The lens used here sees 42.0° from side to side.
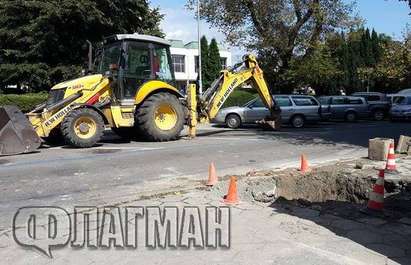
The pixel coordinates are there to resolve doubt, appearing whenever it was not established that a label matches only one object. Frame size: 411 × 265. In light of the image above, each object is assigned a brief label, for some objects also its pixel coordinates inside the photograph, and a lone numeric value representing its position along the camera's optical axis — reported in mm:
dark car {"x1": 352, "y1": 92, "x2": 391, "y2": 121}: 32594
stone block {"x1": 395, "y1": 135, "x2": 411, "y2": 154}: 13380
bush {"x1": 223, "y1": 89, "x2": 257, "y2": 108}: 35031
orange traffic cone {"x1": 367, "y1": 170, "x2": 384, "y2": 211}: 7559
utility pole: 36500
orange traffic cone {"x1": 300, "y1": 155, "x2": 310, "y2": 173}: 10781
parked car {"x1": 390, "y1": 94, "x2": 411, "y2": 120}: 30481
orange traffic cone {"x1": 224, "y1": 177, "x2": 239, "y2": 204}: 7883
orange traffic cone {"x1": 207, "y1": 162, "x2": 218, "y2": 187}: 9327
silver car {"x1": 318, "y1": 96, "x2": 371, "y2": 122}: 30078
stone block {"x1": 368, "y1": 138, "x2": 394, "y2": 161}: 12062
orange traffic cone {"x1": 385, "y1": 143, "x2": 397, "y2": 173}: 10086
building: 85106
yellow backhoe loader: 14106
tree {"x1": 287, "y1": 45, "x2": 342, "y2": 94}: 35197
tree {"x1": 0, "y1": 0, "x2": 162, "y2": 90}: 28438
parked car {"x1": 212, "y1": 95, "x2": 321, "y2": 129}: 24719
